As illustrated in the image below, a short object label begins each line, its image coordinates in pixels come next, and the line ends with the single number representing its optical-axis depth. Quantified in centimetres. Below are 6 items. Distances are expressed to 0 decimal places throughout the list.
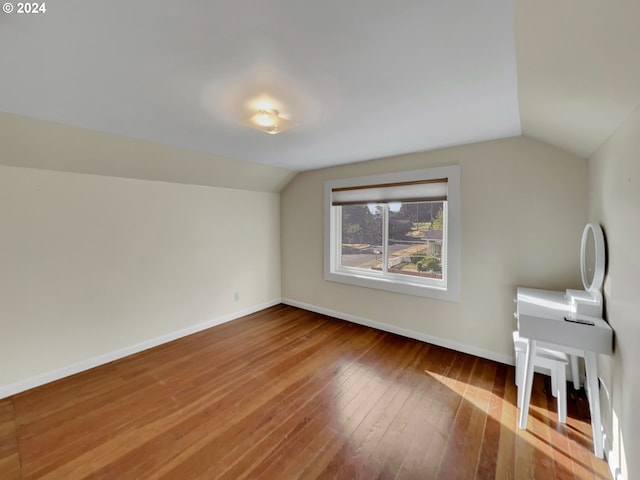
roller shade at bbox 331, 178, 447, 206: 300
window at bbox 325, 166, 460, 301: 293
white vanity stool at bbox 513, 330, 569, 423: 188
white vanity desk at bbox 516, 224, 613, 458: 160
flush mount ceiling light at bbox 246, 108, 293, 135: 190
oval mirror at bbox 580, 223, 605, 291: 174
